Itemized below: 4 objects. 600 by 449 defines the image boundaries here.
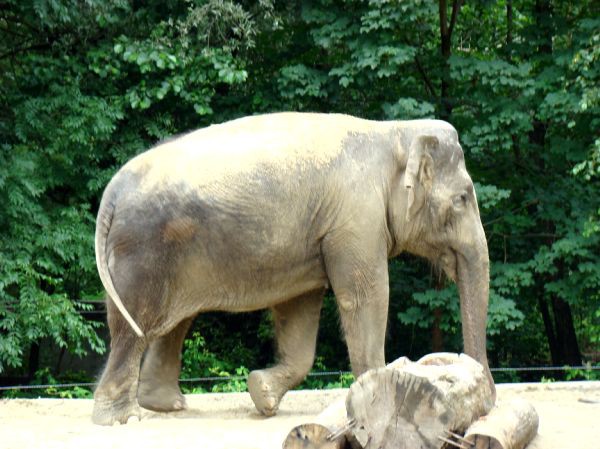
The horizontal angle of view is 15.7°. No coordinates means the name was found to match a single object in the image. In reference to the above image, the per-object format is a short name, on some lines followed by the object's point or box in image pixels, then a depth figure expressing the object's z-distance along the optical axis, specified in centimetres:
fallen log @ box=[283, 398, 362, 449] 1126
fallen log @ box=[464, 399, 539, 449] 1115
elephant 1471
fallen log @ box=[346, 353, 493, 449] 1123
